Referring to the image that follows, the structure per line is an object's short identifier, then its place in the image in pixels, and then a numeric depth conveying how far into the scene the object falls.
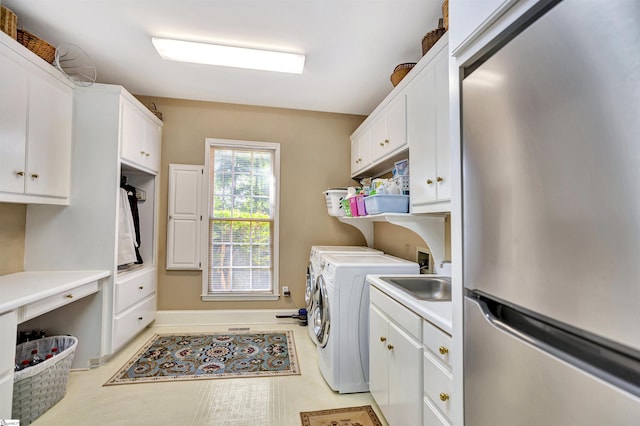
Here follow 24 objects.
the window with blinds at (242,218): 3.48
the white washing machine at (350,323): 2.06
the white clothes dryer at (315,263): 2.77
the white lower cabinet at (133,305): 2.49
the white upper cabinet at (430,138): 1.62
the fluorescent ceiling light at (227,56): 2.29
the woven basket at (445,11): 1.64
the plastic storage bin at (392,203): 2.16
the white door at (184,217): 3.36
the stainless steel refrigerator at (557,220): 0.44
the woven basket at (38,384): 1.70
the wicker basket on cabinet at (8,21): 1.84
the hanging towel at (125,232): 2.66
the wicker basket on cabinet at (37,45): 2.02
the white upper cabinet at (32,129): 1.82
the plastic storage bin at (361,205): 2.59
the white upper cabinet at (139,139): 2.58
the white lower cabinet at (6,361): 1.46
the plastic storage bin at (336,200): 3.21
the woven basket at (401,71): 2.24
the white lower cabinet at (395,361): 1.31
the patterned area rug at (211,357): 2.30
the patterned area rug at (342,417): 1.75
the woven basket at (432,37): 1.84
